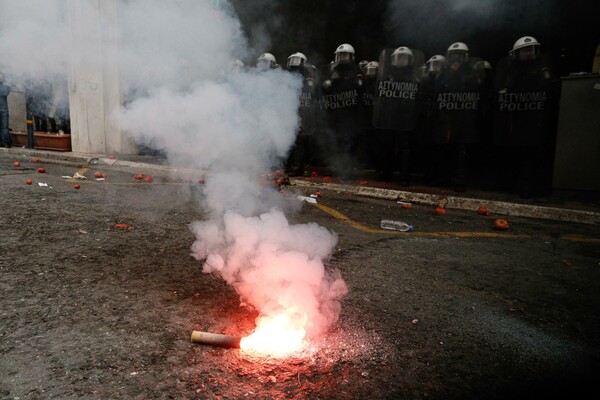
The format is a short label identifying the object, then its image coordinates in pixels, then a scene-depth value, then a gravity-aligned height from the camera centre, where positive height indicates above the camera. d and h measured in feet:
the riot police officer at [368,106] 27.09 +3.41
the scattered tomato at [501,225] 16.47 -2.49
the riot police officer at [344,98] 27.02 +3.89
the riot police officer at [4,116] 39.01 +3.24
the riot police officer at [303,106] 26.45 +3.20
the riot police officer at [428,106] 24.76 +3.21
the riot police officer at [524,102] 21.39 +3.13
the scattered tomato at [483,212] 19.61 -2.37
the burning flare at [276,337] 6.77 -3.00
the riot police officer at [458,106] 22.80 +3.03
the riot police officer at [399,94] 23.66 +3.71
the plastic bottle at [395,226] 15.65 -2.53
